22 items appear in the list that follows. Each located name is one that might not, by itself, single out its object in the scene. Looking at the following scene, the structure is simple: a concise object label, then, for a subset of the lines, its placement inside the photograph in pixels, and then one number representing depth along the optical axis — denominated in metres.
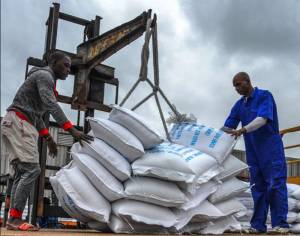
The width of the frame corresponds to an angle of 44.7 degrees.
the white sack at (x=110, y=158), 2.35
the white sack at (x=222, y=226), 2.69
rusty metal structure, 3.71
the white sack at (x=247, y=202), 3.61
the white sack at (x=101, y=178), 2.31
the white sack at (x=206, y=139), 2.79
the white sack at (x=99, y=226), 2.44
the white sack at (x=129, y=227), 2.31
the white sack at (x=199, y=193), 2.48
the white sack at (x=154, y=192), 2.32
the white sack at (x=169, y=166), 2.36
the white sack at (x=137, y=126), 2.43
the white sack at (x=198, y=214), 2.48
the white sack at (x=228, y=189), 2.73
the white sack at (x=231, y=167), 2.85
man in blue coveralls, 3.05
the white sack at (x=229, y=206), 2.78
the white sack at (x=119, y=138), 2.38
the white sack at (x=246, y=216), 3.49
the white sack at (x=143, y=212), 2.28
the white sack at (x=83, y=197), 2.29
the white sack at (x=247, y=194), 3.59
